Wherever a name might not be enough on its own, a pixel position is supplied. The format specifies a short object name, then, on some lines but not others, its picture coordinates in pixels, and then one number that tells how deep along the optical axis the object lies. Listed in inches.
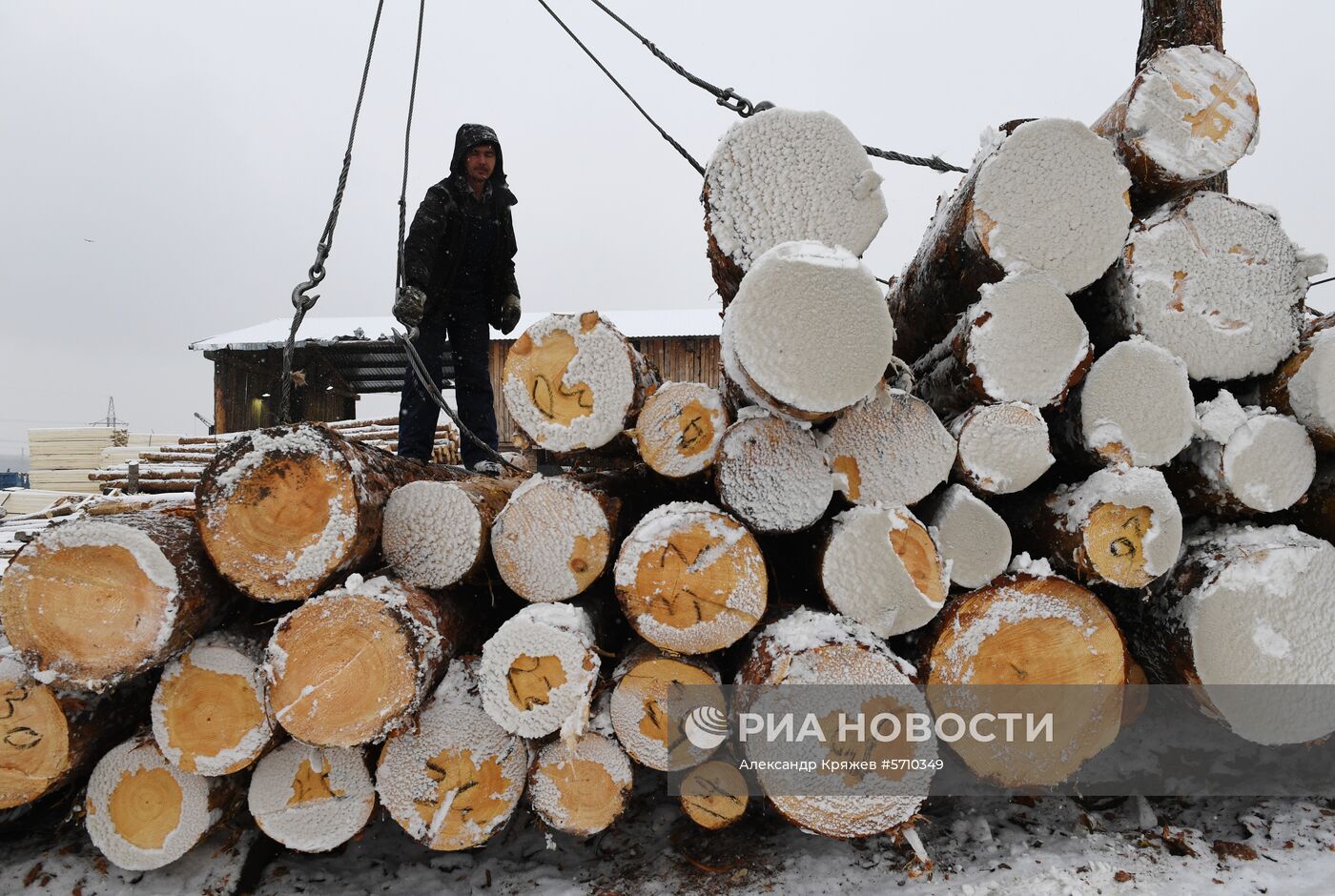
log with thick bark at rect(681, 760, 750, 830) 69.3
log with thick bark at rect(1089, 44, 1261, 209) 72.9
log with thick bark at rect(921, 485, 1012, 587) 67.4
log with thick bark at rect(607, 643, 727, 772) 67.2
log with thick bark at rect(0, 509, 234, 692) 63.3
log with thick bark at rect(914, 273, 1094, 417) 68.2
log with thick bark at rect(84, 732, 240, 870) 70.7
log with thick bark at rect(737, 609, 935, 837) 61.2
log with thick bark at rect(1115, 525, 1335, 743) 66.5
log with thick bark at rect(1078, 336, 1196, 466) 68.8
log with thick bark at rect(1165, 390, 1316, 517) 69.8
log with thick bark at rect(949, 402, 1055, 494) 67.3
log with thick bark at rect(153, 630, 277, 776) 68.0
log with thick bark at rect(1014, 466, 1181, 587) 66.2
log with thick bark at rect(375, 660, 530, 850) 69.2
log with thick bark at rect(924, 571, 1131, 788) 66.0
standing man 140.2
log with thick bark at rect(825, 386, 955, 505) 67.2
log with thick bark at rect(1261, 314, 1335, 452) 69.0
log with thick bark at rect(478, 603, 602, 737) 66.3
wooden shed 466.9
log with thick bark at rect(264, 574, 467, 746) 62.9
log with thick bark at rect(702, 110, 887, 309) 67.0
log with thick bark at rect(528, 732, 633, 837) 68.8
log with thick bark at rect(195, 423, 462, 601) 64.9
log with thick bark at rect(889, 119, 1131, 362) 69.2
